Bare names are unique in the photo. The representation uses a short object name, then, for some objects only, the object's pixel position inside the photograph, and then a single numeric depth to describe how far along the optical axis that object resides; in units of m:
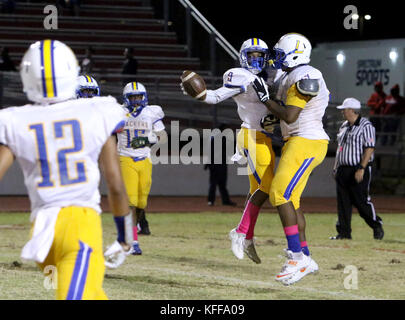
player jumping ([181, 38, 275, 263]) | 14.40
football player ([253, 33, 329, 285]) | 13.84
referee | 21.45
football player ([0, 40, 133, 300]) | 7.64
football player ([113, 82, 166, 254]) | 18.69
